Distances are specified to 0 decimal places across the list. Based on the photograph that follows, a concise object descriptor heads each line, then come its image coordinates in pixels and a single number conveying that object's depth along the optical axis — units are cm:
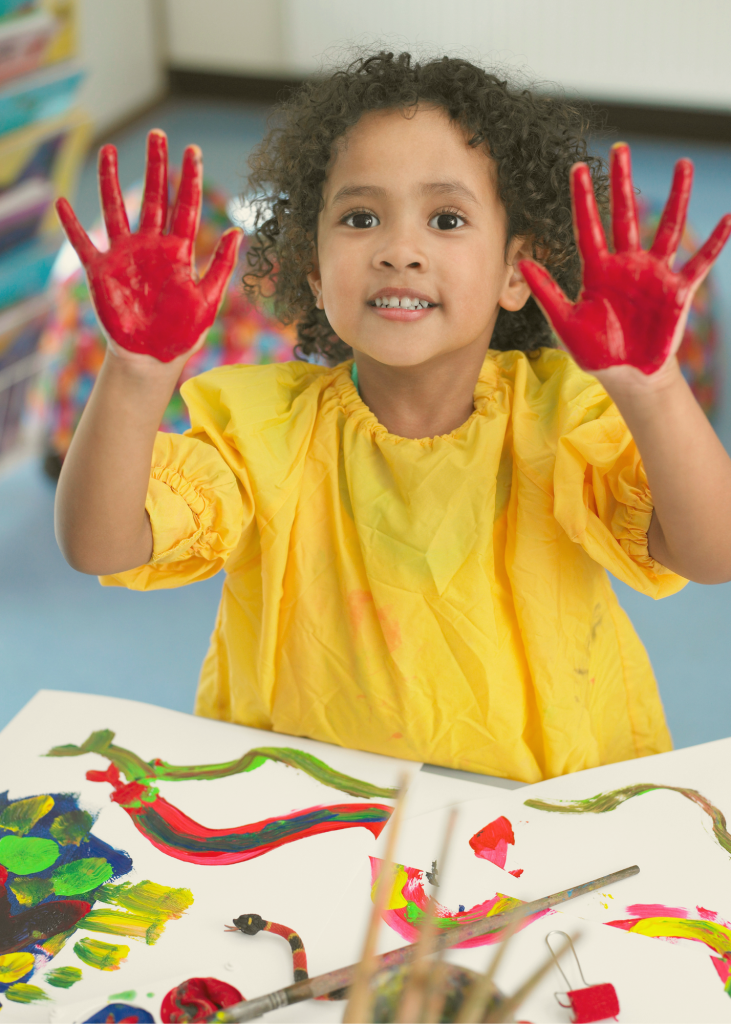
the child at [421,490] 97
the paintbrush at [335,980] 70
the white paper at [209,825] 74
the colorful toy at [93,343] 257
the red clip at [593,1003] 69
